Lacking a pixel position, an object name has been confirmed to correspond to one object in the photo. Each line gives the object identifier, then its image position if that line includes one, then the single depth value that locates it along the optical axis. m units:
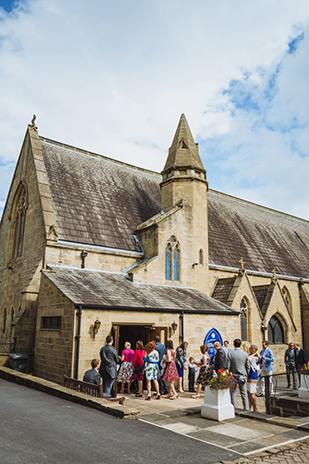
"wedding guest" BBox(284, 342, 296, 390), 14.80
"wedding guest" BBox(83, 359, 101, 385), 10.09
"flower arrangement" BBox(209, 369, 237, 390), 8.45
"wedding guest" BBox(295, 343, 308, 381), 14.25
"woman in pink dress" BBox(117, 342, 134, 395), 12.01
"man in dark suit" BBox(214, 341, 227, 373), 9.45
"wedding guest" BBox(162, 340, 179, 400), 11.31
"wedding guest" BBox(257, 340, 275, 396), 12.48
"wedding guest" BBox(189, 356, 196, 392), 13.55
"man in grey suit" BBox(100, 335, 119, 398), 10.25
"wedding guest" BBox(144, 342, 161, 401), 11.05
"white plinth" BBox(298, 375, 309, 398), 10.38
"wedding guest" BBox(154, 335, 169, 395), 12.16
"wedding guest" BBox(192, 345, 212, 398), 11.48
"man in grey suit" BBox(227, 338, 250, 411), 9.77
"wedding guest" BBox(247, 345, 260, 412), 10.04
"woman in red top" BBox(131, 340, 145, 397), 11.93
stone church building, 13.54
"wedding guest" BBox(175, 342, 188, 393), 12.69
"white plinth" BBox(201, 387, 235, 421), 8.36
